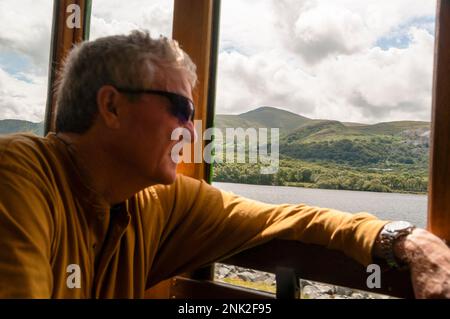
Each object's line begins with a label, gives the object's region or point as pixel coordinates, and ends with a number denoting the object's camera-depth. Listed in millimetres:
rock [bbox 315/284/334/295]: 1732
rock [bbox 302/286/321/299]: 1756
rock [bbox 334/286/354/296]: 1682
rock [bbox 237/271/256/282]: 1884
